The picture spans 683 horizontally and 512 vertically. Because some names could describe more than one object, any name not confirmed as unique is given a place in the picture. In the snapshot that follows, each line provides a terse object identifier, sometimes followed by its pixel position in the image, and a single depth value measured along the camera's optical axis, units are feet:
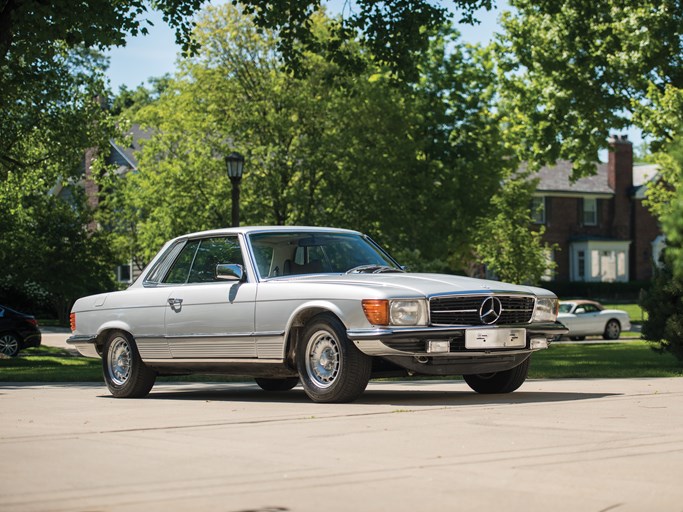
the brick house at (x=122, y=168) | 208.95
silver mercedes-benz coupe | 35.14
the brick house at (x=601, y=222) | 229.25
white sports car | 136.05
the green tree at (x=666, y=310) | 55.21
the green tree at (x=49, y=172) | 102.17
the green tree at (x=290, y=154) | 135.03
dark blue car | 101.65
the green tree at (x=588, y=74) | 119.55
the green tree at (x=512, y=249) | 118.93
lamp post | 79.82
